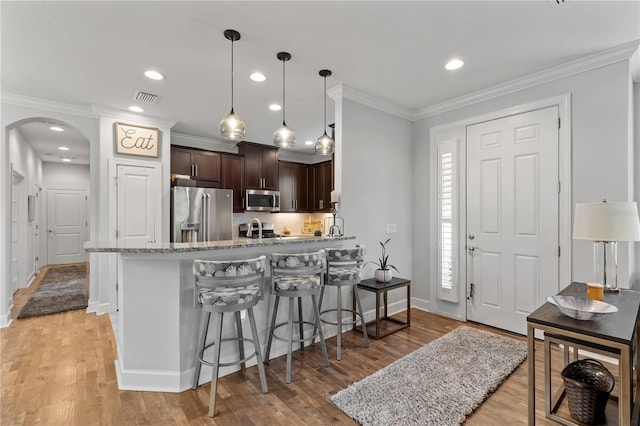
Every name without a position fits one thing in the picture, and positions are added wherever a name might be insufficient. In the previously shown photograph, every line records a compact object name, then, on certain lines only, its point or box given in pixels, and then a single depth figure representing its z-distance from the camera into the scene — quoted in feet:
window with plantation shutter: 12.56
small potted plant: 11.34
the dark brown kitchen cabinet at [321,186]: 20.62
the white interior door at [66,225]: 25.50
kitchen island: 7.38
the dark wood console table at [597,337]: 4.58
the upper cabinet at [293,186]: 20.63
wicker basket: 5.91
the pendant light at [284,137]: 9.64
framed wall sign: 13.69
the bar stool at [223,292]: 6.73
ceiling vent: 11.62
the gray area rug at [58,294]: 13.61
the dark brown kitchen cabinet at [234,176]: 17.76
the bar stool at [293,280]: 8.02
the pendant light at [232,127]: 8.50
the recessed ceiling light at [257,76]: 10.16
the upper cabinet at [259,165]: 18.58
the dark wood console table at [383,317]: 10.60
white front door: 10.18
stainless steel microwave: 18.29
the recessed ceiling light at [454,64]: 9.44
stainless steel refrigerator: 14.87
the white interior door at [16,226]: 14.62
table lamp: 6.45
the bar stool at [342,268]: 9.34
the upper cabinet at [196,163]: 16.25
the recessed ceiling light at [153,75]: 9.93
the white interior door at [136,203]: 13.66
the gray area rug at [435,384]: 6.41
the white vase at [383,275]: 11.32
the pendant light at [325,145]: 10.58
